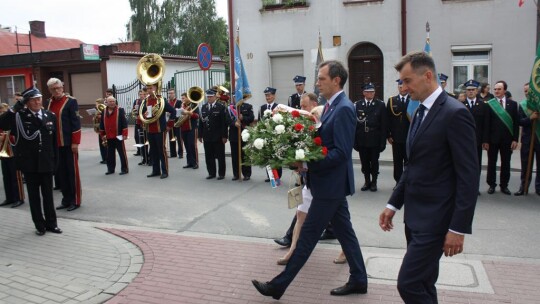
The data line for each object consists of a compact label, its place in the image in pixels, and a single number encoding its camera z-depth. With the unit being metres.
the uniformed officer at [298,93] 11.23
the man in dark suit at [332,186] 4.50
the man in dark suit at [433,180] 3.14
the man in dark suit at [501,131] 9.26
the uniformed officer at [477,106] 9.41
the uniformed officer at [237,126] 11.34
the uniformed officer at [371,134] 9.90
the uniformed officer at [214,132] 11.58
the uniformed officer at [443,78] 10.94
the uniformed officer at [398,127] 9.70
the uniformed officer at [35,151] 7.04
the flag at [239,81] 11.57
